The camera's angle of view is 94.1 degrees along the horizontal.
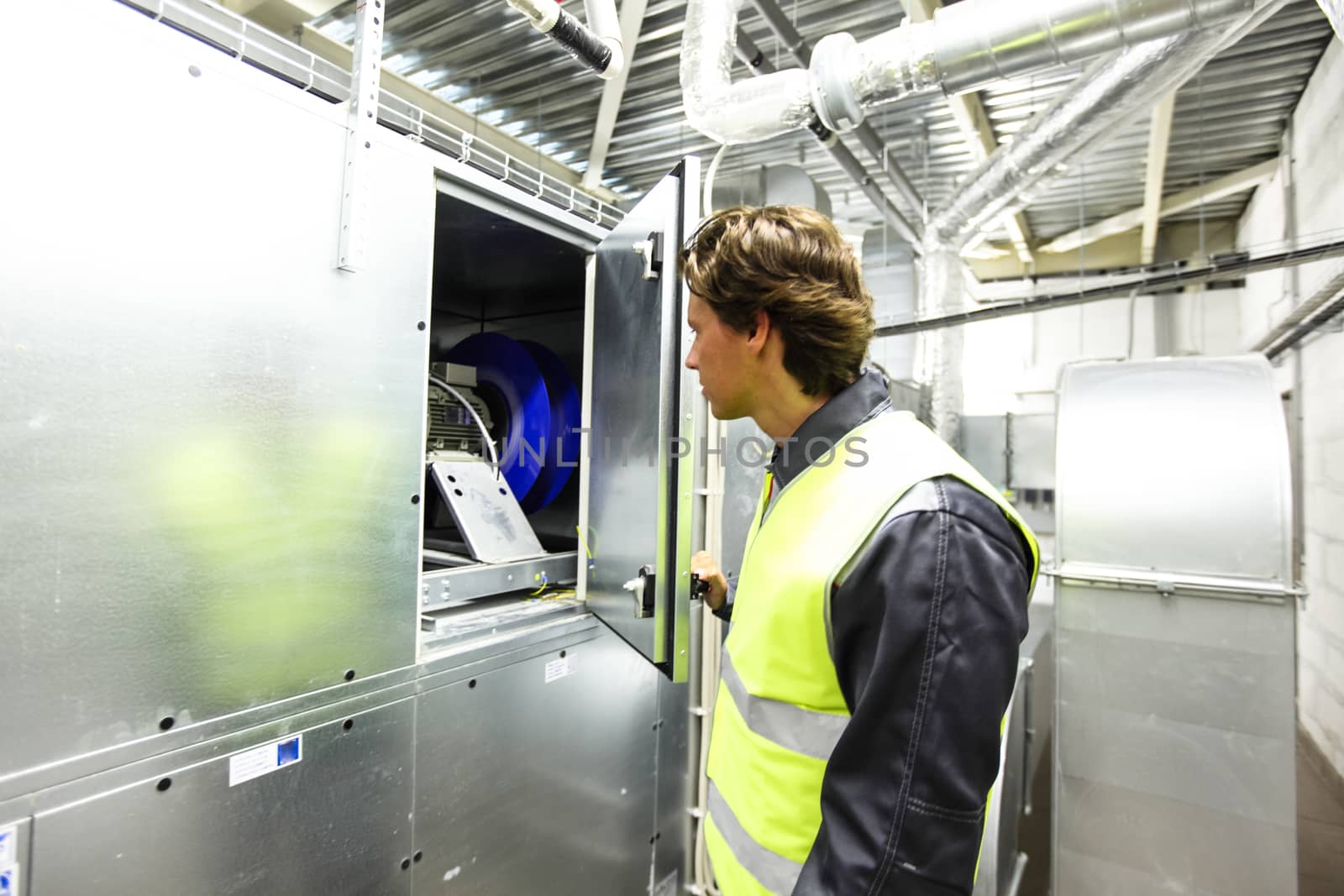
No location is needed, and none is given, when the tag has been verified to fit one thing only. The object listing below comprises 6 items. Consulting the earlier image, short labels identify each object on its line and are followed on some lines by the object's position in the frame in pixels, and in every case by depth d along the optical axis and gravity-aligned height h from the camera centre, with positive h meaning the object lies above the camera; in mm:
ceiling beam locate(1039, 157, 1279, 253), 3225 +1538
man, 511 -127
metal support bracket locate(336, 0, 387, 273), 836 +424
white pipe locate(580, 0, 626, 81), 1305 +916
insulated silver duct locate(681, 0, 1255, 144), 1239 +905
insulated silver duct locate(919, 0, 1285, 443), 1498 +1026
